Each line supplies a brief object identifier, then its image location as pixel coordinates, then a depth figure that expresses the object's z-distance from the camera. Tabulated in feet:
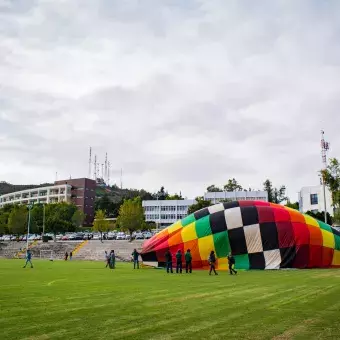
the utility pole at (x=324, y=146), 227.40
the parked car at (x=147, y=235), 278.42
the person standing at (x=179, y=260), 96.78
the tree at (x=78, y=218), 380.27
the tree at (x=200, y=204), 267.55
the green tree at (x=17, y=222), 302.04
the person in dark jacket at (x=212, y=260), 89.25
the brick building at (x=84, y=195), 469.16
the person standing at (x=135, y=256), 113.60
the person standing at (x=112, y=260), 117.80
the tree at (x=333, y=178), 123.13
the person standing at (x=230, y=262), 88.71
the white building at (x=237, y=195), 441.64
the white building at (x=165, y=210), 456.45
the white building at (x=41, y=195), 478.59
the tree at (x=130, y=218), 282.36
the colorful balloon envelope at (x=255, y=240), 104.06
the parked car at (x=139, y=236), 272.45
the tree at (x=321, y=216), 252.83
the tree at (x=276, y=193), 465.47
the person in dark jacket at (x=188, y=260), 95.73
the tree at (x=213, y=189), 509.76
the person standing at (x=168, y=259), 98.69
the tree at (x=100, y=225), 311.27
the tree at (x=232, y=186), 470.39
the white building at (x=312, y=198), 331.36
